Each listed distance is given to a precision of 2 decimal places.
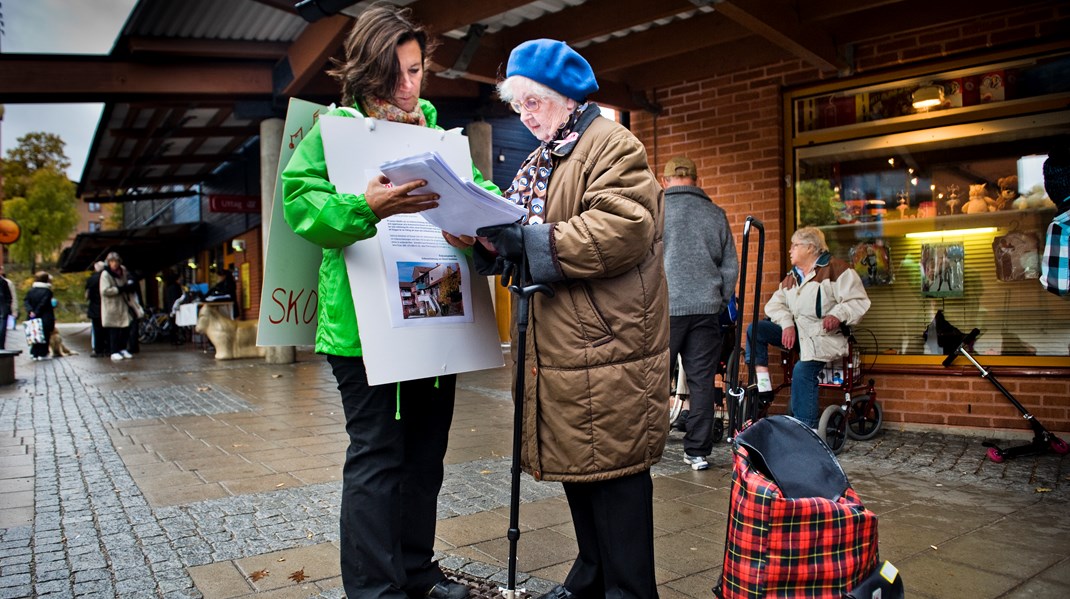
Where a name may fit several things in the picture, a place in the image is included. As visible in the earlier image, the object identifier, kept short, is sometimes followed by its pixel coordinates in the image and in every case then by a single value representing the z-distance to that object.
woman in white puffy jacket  5.43
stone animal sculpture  14.09
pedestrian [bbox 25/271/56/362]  15.40
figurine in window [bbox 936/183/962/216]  6.39
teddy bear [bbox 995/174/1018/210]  6.12
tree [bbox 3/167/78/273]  36.06
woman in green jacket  2.35
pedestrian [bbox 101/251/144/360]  14.72
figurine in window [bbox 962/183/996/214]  6.23
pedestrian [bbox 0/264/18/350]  13.68
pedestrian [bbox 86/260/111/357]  15.11
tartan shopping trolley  2.02
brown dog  16.44
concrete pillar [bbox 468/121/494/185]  12.71
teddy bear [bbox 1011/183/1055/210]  5.99
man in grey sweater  5.14
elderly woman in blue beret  2.19
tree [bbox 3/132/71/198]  37.36
